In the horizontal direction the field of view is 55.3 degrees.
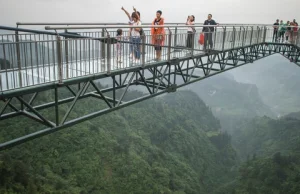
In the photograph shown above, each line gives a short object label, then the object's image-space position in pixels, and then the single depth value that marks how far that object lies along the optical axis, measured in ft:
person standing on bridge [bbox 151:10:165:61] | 31.14
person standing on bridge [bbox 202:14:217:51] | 40.04
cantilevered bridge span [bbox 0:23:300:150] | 20.40
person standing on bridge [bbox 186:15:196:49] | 36.33
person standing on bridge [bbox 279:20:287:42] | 63.22
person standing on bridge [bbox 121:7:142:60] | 29.90
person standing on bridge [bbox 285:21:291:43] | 65.05
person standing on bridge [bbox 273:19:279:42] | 63.93
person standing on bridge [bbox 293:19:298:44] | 62.80
